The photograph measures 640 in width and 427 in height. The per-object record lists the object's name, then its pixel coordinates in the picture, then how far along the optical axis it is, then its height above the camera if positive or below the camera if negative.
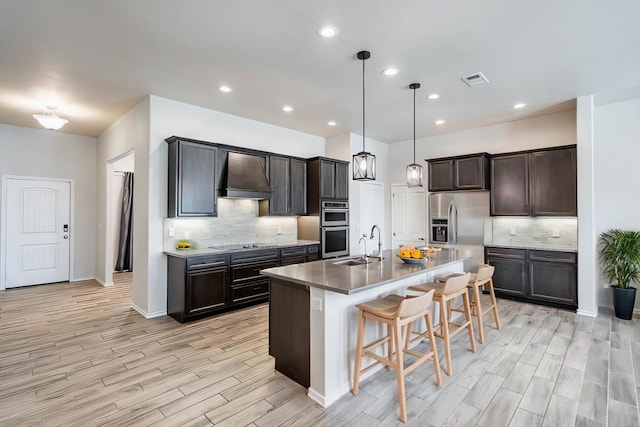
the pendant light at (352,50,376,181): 3.32 +0.52
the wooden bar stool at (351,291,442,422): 2.26 -0.82
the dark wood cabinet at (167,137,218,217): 4.27 +0.52
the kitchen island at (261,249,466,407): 2.38 -0.85
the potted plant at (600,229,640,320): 4.16 -0.71
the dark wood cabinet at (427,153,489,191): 5.47 +0.78
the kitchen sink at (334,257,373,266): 3.40 -0.50
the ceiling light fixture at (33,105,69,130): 4.62 +1.42
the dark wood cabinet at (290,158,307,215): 5.64 +0.52
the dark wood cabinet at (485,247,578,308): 4.58 -0.92
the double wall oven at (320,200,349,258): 5.77 -0.25
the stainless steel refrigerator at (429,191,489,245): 5.76 -0.03
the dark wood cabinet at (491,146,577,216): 4.73 +0.52
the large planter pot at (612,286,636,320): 4.14 -1.14
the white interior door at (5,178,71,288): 5.99 -0.31
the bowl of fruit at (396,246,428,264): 3.22 -0.42
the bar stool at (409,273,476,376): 2.83 -0.75
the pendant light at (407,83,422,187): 3.80 +0.49
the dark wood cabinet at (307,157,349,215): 5.72 +0.64
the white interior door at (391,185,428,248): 6.66 -0.01
